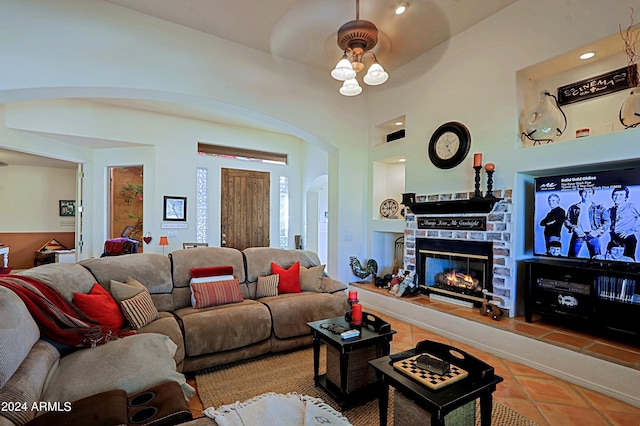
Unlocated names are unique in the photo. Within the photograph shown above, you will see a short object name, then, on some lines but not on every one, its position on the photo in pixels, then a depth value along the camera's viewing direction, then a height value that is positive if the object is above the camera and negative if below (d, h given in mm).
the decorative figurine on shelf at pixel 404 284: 4191 -990
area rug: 2078 -1389
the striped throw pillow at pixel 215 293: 2979 -803
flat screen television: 2551 -8
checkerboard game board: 1561 -868
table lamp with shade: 5733 -536
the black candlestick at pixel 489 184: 3382 +341
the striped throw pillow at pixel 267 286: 3449 -836
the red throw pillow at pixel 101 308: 2254 -719
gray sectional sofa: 1501 -865
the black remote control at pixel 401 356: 1837 -880
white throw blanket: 1368 -956
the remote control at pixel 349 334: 2234 -902
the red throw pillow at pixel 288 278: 3564 -766
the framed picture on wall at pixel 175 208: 6121 +118
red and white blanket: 1854 -662
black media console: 2488 -710
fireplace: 3570 -701
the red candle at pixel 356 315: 2486 -836
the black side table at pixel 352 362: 2160 -1098
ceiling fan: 2699 +1635
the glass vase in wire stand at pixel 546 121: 3133 +978
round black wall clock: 3768 +907
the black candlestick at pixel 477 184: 3438 +346
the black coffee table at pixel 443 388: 1450 -892
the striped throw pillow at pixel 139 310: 2418 -795
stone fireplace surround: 3279 -306
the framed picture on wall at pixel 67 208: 7828 +148
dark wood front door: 6871 +118
